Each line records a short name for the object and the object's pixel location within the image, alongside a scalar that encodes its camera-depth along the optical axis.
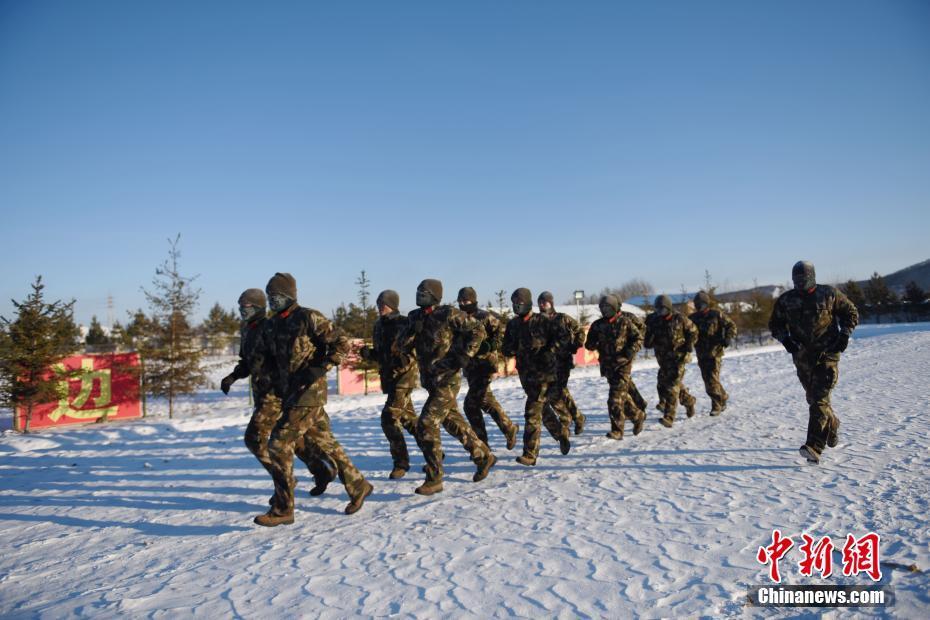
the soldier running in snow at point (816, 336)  6.27
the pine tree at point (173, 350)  14.52
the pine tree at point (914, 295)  52.56
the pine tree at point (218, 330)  17.53
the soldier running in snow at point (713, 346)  10.12
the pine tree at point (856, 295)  55.98
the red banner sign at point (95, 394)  12.71
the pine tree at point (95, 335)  56.06
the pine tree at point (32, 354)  11.93
